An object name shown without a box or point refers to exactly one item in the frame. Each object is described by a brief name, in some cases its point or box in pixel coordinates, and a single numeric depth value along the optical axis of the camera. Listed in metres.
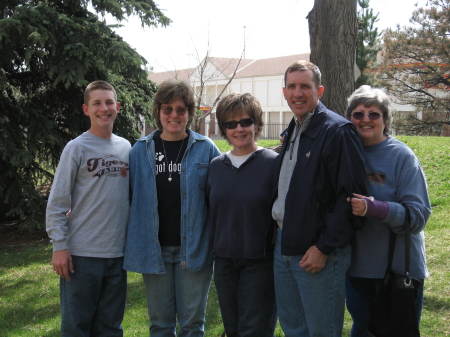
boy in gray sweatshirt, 3.43
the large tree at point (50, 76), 7.96
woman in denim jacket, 3.38
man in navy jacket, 2.80
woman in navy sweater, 3.19
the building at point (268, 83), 54.66
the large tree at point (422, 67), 26.58
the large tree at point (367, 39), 36.00
